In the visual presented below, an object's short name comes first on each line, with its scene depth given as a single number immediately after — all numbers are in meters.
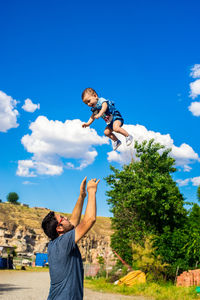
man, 3.03
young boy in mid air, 3.80
